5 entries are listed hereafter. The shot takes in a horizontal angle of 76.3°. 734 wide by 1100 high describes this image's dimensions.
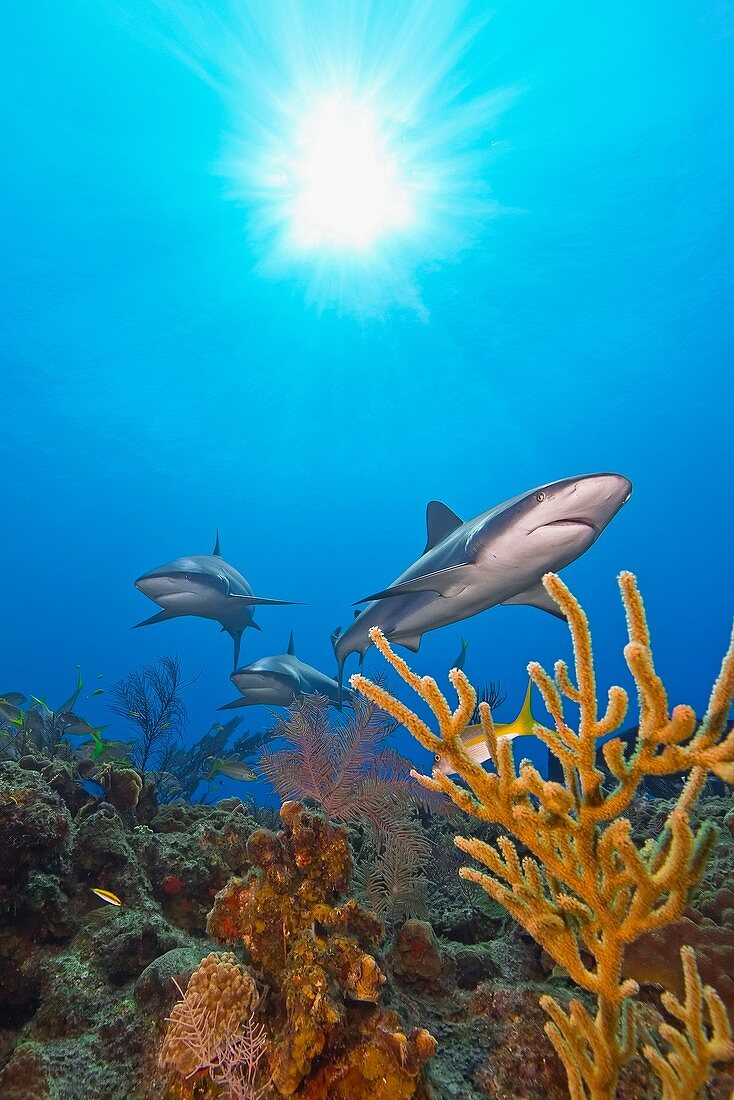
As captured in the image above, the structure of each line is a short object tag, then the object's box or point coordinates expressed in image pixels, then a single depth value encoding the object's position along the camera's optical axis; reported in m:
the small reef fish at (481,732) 3.71
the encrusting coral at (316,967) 2.14
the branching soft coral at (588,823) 1.54
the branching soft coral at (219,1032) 2.21
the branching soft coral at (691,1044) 1.72
